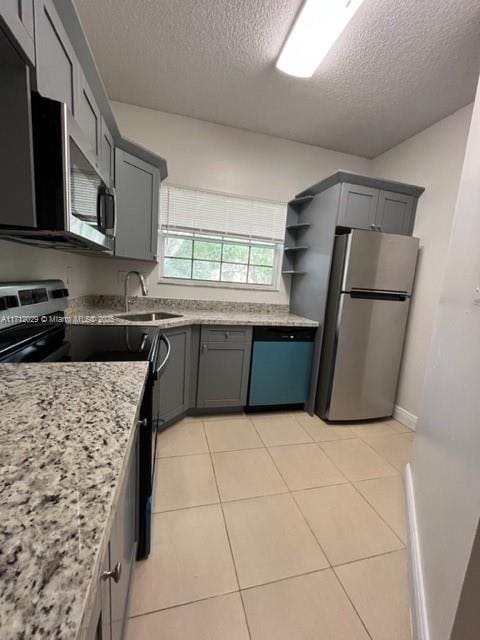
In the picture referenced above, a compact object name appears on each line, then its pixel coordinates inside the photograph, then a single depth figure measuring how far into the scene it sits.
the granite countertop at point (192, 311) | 2.09
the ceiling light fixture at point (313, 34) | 1.39
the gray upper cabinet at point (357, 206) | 2.30
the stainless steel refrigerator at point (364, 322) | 2.25
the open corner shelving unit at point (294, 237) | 2.83
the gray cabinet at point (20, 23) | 0.73
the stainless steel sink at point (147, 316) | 2.30
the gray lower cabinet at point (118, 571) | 0.50
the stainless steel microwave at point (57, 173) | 0.86
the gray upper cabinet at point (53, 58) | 0.92
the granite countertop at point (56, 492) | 0.28
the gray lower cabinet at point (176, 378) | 2.04
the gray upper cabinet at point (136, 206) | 2.03
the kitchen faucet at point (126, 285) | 2.37
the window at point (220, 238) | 2.69
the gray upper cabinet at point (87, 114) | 1.29
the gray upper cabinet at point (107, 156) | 1.67
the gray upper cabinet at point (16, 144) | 0.80
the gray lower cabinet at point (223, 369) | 2.34
